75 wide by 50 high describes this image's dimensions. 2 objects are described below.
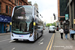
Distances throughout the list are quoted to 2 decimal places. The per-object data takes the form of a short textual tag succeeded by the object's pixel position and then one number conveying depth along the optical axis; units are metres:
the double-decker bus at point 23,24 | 10.23
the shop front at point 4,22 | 27.72
